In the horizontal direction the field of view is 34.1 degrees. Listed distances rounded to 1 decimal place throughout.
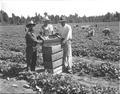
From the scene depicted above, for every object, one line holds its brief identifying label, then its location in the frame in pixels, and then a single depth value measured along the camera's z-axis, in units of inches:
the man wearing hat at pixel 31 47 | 264.8
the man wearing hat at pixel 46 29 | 282.4
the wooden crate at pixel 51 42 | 262.8
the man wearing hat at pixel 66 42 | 282.6
